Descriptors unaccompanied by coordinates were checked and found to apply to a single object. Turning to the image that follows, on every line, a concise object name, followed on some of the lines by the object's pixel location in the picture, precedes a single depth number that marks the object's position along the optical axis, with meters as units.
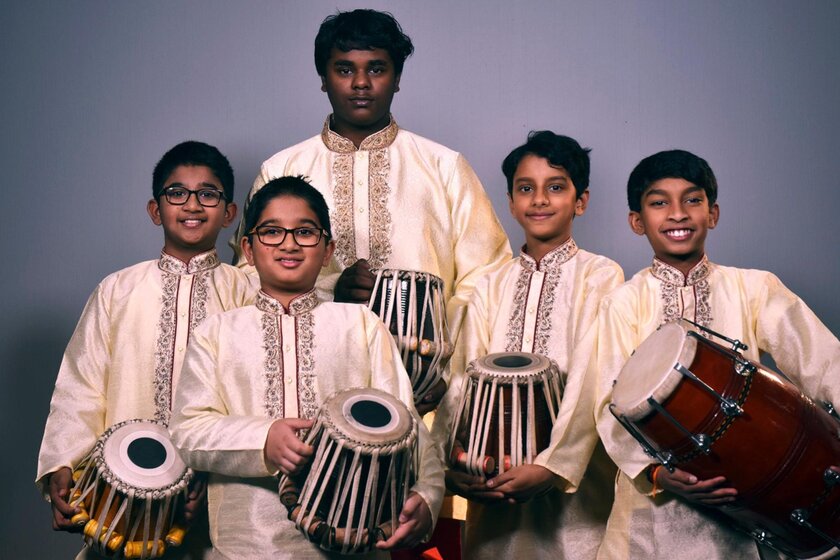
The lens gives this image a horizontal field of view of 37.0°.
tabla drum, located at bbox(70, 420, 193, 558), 3.26
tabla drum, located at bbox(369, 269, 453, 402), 3.52
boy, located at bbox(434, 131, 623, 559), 3.52
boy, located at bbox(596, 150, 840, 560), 3.36
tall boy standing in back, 4.05
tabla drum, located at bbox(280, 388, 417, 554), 2.88
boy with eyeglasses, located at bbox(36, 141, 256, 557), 3.72
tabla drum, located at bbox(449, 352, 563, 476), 3.38
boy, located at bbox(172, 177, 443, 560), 3.10
